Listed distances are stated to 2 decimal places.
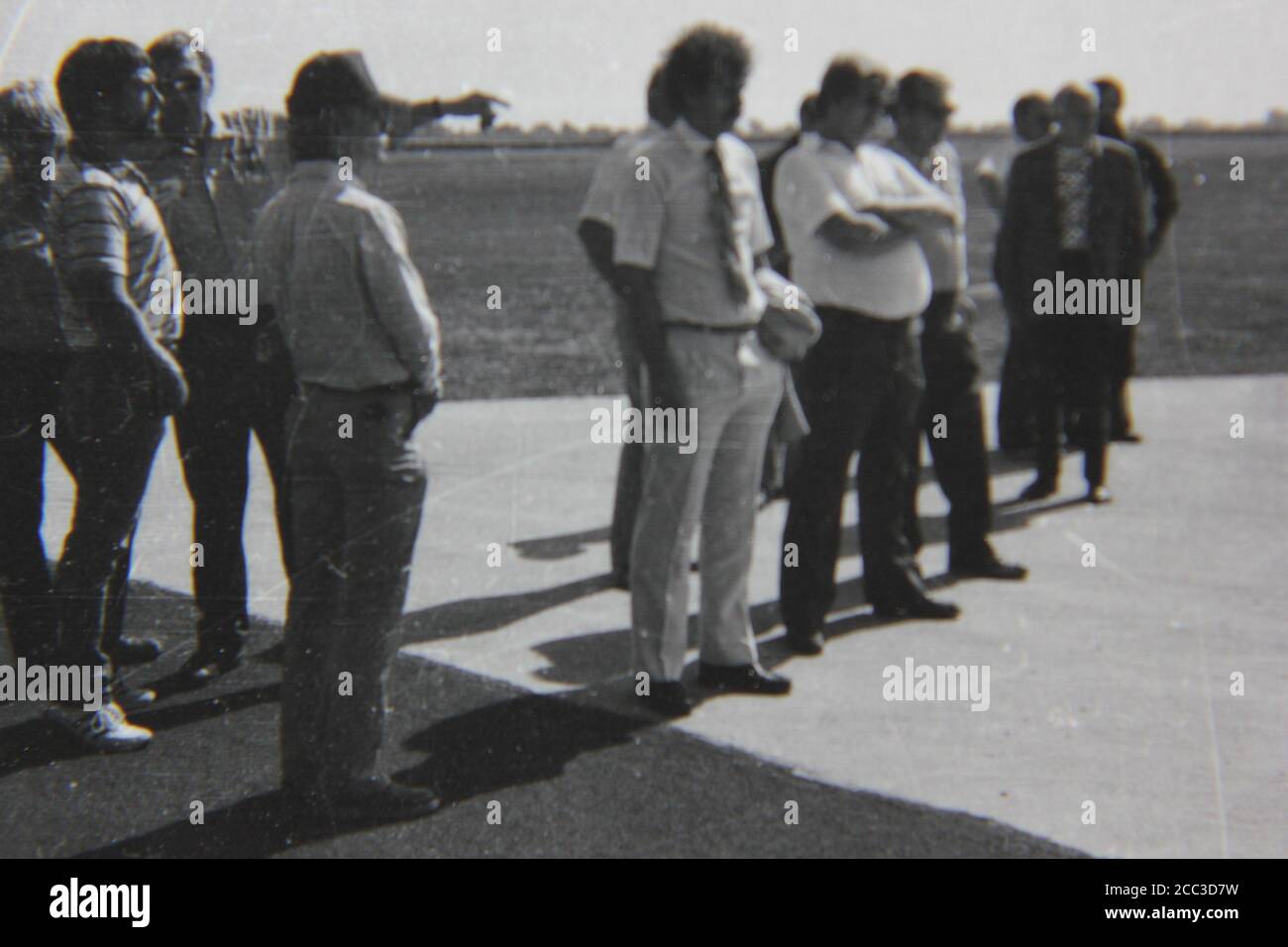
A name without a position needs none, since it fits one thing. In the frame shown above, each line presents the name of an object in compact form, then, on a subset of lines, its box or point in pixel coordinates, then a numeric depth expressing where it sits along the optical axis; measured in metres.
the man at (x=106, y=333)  3.82
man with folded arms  4.81
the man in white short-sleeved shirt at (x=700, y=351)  4.27
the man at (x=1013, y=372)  8.31
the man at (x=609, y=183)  4.28
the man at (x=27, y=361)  3.91
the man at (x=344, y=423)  3.46
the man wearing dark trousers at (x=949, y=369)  5.53
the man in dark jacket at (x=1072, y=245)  6.96
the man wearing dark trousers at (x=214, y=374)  4.25
